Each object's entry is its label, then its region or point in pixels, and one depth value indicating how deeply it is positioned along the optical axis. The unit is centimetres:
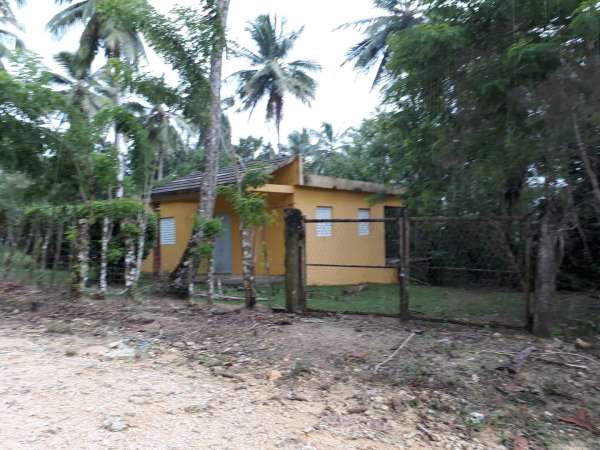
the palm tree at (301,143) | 4014
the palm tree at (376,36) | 1878
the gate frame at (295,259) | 831
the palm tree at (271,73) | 2691
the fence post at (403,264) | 744
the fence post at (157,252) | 1059
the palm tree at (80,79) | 2172
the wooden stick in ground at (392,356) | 581
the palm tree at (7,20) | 2259
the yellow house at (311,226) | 1470
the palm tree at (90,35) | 2000
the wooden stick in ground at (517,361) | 541
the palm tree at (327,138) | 3881
